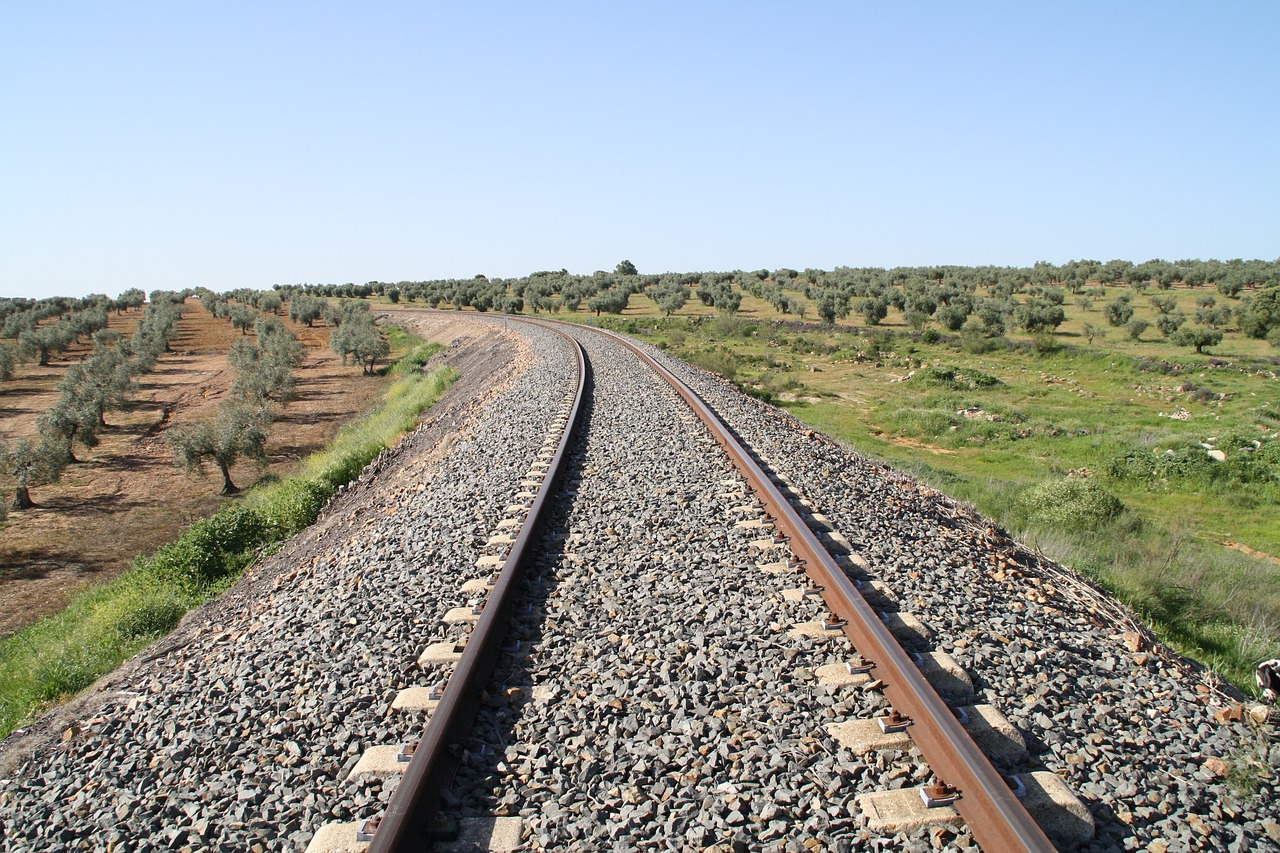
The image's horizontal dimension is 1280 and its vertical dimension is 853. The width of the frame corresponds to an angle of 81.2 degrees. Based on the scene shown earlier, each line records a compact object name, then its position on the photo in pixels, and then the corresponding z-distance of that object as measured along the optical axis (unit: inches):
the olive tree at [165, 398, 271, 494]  778.8
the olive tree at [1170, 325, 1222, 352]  1253.1
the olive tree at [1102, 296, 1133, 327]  1679.4
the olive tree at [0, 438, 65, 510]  734.5
